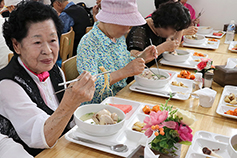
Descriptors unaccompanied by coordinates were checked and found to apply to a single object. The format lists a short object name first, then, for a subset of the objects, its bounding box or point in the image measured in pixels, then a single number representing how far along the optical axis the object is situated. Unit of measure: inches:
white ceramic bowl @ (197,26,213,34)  148.8
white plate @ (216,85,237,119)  62.9
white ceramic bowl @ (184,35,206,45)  123.3
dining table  46.8
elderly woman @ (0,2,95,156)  46.1
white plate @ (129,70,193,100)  70.4
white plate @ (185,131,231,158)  46.4
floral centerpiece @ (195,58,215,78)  76.5
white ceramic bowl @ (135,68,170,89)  73.5
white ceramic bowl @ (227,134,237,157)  39.6
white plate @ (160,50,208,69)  93.1
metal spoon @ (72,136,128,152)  47.2
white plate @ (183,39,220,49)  119.4
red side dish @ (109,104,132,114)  61.5
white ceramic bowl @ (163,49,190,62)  96.0
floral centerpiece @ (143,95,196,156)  40.4
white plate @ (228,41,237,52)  119.3
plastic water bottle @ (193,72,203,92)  74.0
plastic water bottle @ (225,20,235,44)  132.4
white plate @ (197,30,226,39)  143.3
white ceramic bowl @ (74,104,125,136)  48.3
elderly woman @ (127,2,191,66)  91.5
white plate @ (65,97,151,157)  47.9
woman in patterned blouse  69.9
